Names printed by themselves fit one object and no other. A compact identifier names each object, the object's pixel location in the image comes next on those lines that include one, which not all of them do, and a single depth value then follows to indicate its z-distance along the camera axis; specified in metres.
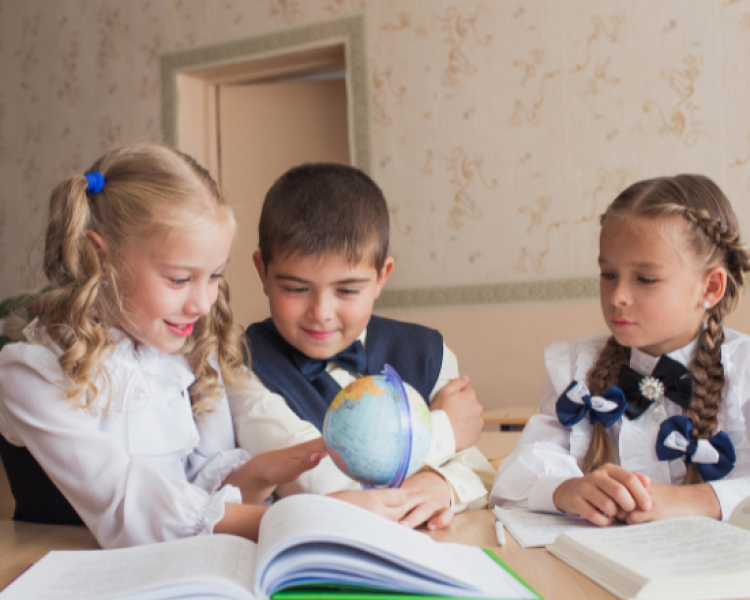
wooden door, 4.47
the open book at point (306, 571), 0.71
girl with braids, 1.31
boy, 1.36
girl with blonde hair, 1.06
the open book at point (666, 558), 0.71
